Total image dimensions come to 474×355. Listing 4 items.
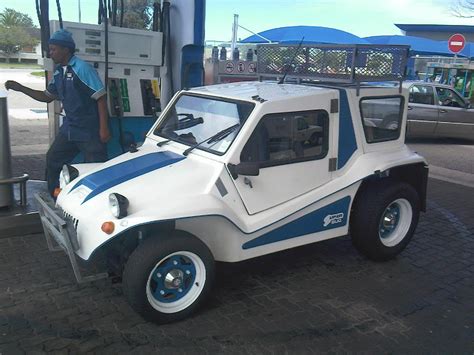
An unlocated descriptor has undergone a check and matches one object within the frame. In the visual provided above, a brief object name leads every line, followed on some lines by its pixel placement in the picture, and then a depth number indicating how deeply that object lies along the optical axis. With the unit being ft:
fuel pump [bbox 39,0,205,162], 18.67
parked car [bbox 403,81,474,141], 37.73
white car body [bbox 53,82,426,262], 10.89
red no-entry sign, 50.42
